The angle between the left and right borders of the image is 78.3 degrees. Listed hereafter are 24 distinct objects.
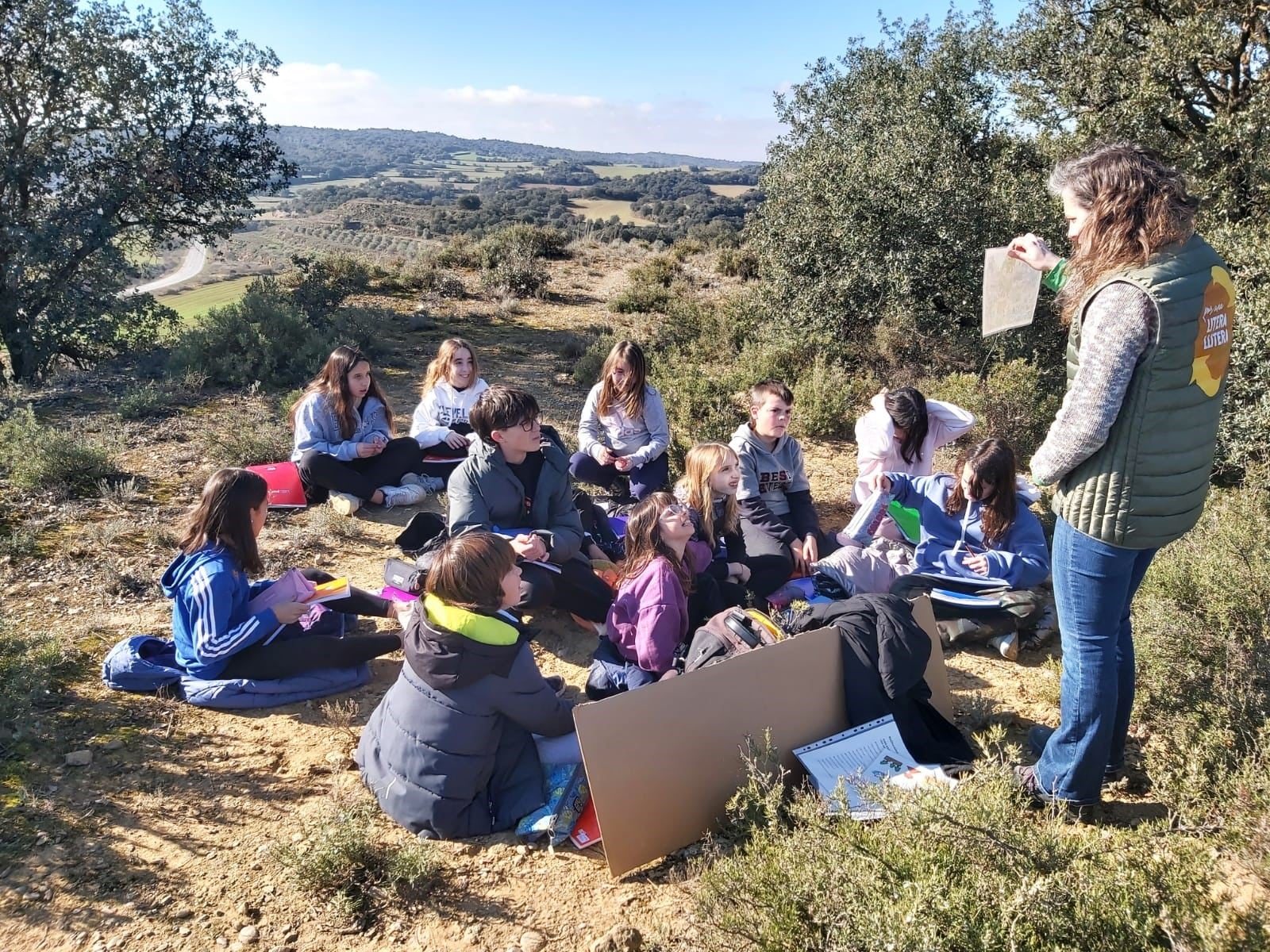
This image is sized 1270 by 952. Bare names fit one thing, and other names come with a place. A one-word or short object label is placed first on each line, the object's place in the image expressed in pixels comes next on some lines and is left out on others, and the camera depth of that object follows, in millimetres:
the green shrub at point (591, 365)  9219
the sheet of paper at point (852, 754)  2676
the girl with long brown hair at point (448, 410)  5871
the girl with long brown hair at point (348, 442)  5438
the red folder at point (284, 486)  5512
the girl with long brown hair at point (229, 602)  3316
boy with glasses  3980
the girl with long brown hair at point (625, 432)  5387
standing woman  2096
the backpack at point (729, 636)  3082
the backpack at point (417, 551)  3945
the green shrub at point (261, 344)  8492
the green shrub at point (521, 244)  15695
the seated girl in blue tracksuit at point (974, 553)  4027
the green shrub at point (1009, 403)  6742
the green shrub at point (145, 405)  7141
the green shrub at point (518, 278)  14031
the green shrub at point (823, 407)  7289
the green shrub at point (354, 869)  2443
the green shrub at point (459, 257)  16203
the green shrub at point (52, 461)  5414
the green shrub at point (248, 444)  6176
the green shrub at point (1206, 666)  2622
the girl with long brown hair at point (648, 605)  3365
